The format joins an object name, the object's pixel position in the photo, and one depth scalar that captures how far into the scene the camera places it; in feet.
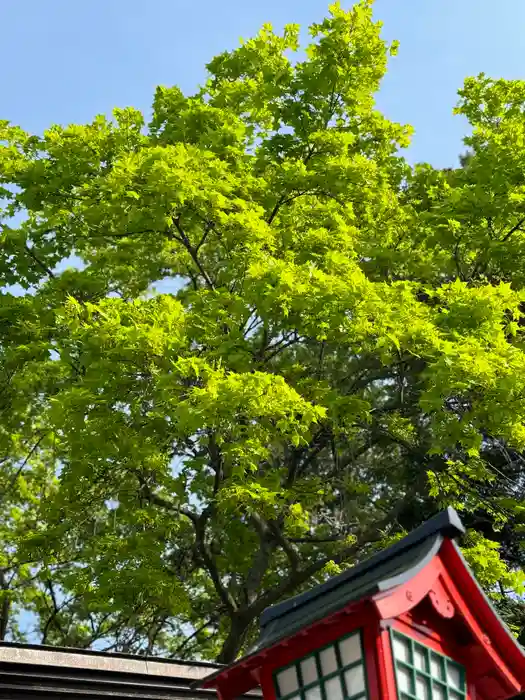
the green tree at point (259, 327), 32.22
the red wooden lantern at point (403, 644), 14.40
